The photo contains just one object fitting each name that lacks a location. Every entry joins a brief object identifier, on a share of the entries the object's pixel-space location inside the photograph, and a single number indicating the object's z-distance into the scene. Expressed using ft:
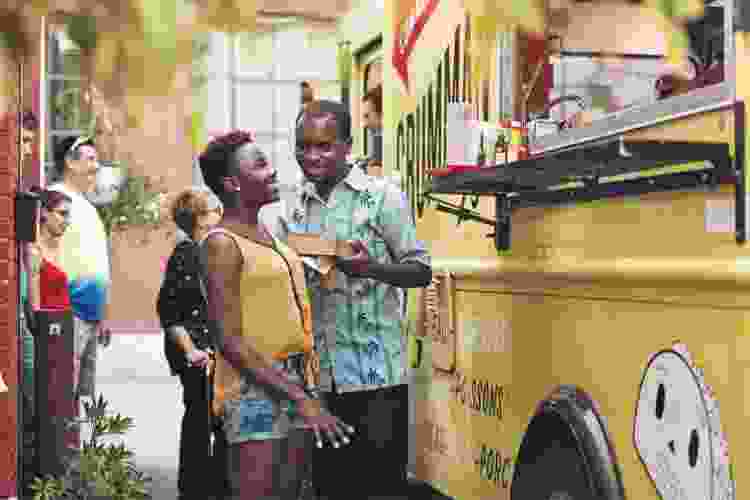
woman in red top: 34.06
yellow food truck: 15.96
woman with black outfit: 32.57
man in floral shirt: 24.33
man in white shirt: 39.32
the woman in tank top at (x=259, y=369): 19.99
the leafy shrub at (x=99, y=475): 28.55
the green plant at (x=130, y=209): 77.03
